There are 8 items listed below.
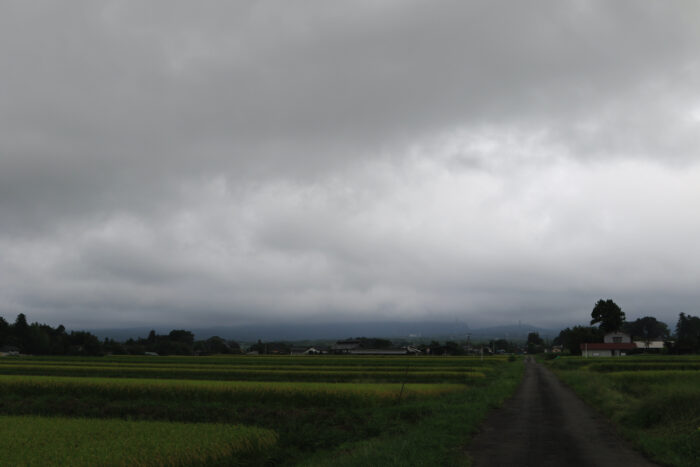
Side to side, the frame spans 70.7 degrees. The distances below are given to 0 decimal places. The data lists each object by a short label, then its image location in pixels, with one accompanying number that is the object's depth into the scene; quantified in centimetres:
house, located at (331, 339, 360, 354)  15088
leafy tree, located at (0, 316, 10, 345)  12850
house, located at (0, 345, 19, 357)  11961
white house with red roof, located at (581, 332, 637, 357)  10944
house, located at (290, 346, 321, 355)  15020
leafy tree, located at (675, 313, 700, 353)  18756
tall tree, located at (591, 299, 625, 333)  12862
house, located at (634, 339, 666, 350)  13430
